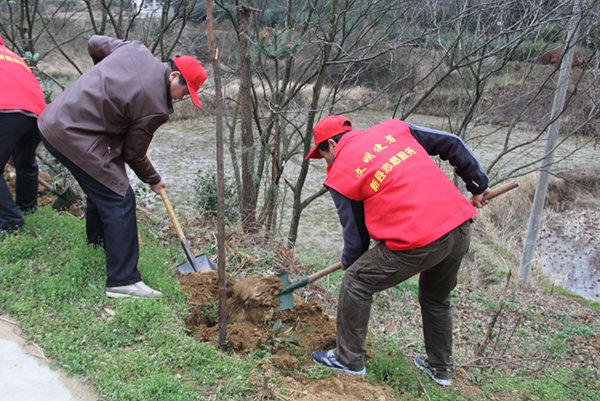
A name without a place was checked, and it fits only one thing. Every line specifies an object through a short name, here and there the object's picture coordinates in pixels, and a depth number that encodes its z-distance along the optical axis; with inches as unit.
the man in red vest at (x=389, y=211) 114.5
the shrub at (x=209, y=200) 268.7
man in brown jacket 130.0
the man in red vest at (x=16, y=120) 156.0
